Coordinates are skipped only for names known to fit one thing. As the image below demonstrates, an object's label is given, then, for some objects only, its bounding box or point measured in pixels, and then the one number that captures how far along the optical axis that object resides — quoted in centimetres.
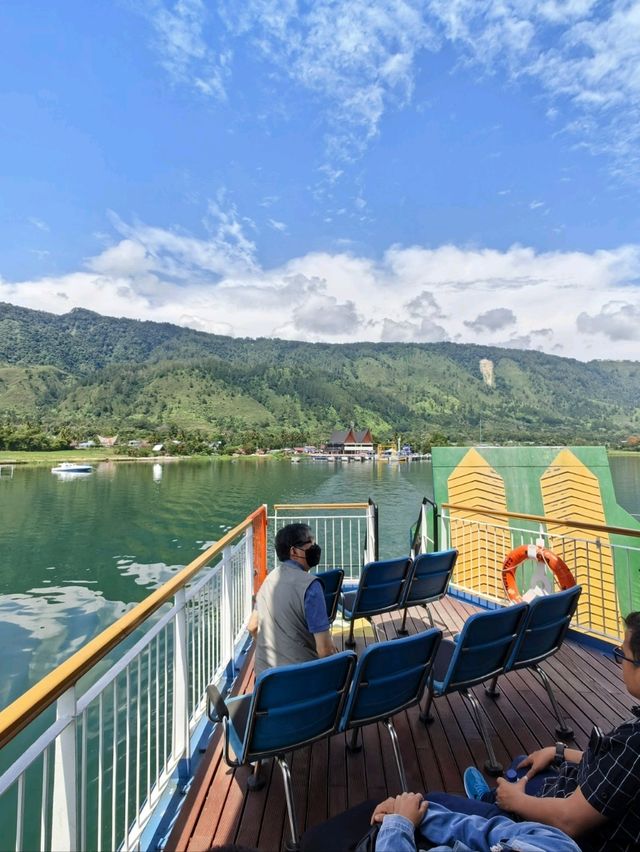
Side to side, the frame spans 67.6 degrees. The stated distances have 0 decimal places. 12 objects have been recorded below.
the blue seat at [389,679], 200
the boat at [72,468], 5867
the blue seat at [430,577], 404
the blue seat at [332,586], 359
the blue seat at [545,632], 266
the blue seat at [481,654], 235
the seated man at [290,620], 233
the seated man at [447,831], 110
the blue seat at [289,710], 176
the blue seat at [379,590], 376
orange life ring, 461
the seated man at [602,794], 124
